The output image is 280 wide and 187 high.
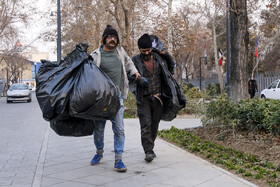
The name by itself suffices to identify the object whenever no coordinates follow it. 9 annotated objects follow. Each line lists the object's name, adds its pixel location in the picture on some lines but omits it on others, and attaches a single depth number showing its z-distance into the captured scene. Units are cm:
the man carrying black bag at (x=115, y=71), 521
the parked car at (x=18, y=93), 2827
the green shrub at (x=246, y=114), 612
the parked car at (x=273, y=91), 2107
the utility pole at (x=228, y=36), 1806
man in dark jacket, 568
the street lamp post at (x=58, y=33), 2066
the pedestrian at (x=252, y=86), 2231
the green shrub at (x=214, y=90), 866
